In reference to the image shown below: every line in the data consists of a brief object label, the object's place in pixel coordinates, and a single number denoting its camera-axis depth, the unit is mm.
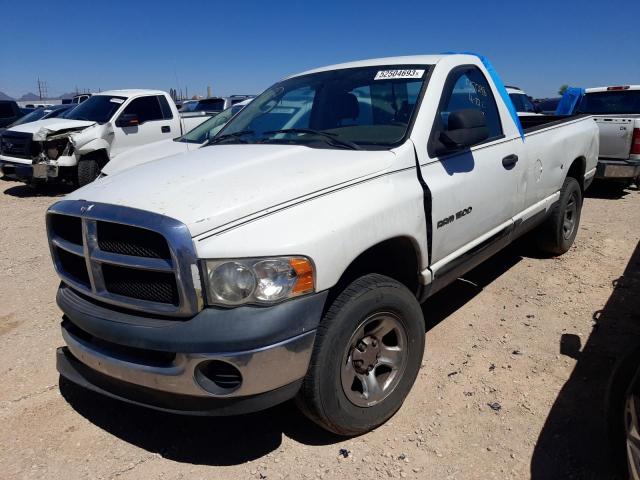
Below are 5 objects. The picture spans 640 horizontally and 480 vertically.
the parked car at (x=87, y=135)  9430
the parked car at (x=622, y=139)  7344
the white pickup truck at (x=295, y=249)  2072
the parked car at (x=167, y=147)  6812
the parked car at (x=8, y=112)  16422
